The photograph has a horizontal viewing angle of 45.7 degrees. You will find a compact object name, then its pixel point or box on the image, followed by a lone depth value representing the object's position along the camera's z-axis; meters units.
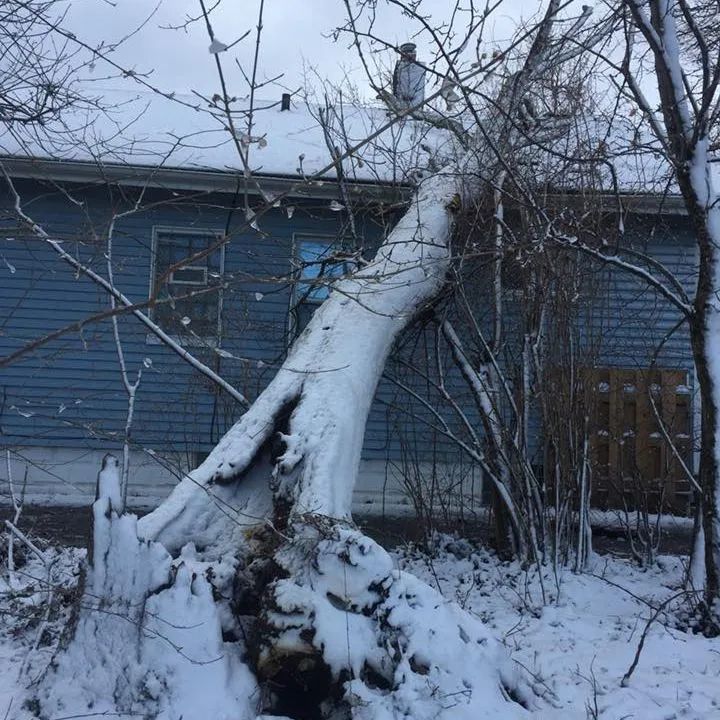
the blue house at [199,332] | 8.47
